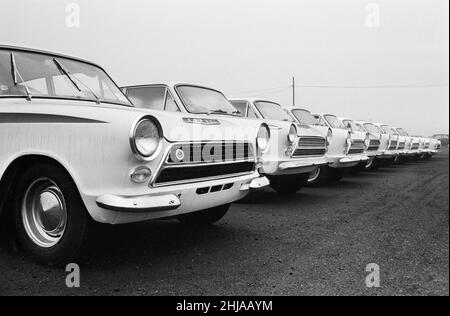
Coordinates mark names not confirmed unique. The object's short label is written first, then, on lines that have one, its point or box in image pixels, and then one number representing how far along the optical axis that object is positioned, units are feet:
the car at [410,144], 46.24
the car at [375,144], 33.24
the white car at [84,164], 8.34
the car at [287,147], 17.47
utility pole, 110.08
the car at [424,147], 53.52
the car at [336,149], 23.43
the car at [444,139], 80.57
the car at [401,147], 41.73
